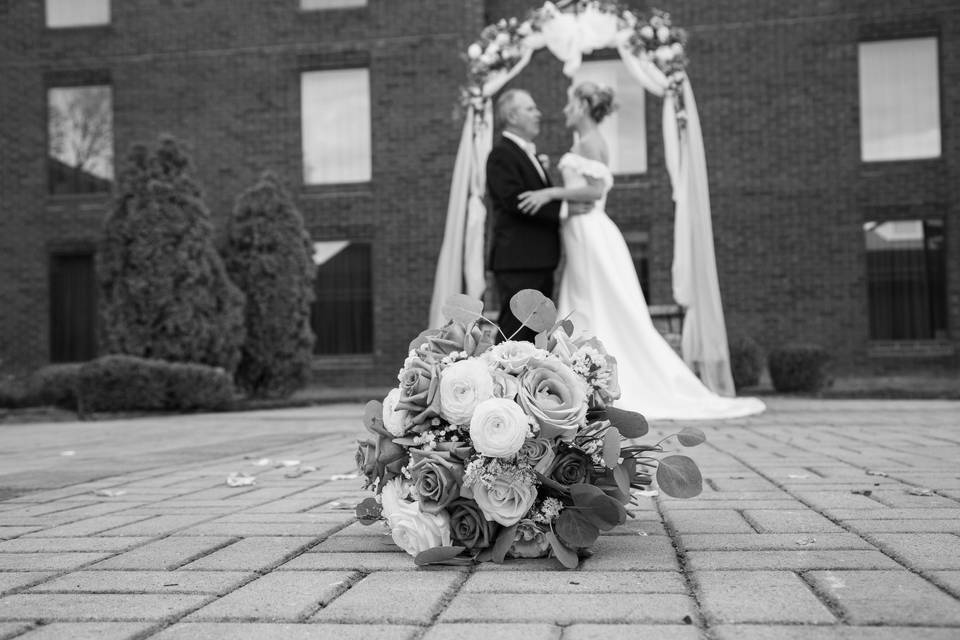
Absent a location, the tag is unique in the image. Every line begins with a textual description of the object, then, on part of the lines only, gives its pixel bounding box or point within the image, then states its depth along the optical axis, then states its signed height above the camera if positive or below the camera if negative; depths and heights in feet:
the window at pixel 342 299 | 51.57 +1.18
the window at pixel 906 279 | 47.83 +1.44
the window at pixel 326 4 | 51.96 +17.37
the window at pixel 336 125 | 52.60 +10.82
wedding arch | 29.32 +5.79
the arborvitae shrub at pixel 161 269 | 38.17 +2.24
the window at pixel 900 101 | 48.73 +10.63
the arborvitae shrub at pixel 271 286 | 43.19 +1.65
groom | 21.89 +2.42
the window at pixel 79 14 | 53.93 +17.73
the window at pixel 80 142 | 54.03 +10.54
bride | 24.07 +0.46
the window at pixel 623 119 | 50.29 +10.32
